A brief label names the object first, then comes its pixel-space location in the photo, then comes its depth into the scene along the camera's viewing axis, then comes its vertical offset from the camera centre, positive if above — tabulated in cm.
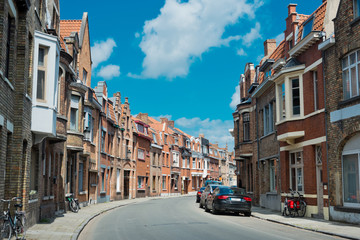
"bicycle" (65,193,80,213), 2256 -167
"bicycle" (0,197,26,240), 1076 -144
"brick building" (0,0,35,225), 1175 +213
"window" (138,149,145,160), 4875 +212
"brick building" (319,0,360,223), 1617 +245
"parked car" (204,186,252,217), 2075 -140
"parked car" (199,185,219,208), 2517 -127
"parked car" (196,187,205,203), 3620 -183
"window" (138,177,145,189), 4883 -127
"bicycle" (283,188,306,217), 1973 -155
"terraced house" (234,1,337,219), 1900 +288
